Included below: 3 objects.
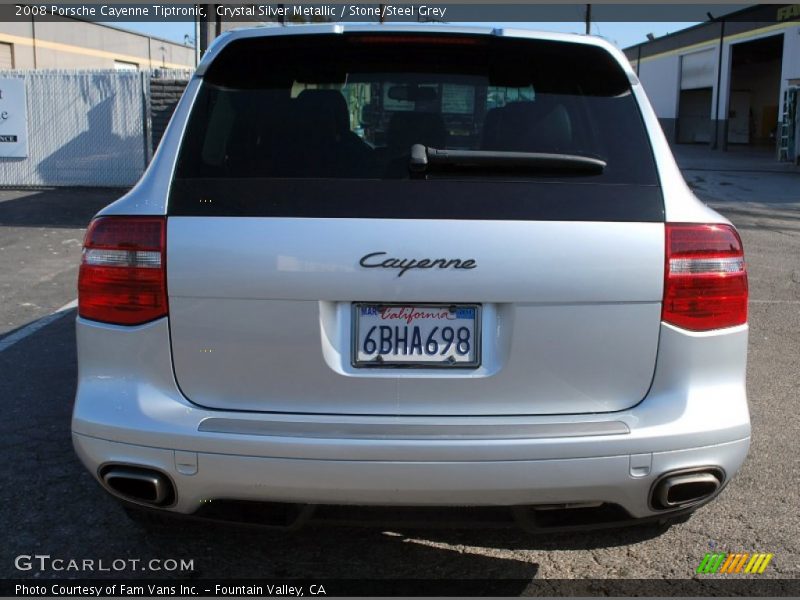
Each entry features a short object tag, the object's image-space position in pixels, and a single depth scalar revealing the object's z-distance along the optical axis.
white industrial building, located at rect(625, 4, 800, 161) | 37.09
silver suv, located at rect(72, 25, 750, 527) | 2.46
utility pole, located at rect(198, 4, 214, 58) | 13.18
